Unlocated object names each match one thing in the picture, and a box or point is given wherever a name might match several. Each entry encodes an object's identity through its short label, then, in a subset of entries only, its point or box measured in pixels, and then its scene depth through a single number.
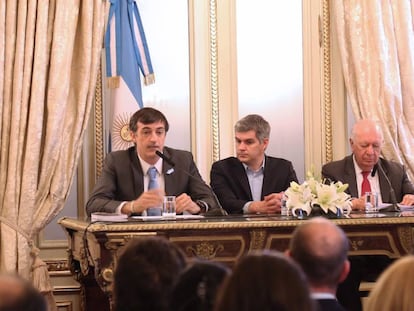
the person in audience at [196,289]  3.28
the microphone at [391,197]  8.16
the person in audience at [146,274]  3.62
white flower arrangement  7.67
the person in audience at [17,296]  2.78
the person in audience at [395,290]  3.01
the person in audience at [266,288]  2.93
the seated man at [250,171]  8.82
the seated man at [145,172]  8.27
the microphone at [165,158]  8.07
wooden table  7.13
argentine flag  9.51
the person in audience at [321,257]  3.95
